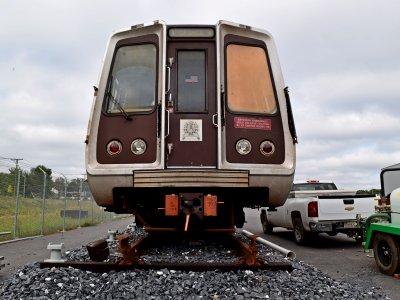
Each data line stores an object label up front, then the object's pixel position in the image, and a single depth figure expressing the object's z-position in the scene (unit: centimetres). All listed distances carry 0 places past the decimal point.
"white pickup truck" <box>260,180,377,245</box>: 1010
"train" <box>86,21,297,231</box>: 554
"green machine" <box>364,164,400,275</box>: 669
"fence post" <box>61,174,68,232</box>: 1630
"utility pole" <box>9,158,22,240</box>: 1159
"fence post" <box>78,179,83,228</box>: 1904
